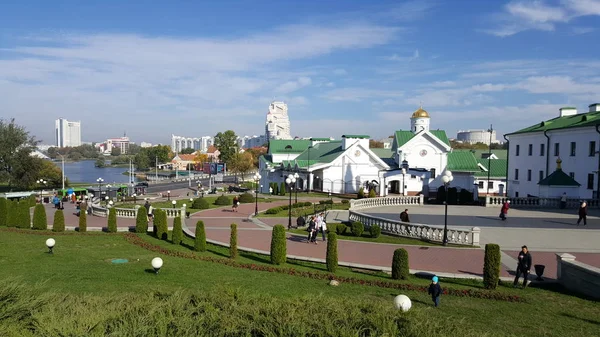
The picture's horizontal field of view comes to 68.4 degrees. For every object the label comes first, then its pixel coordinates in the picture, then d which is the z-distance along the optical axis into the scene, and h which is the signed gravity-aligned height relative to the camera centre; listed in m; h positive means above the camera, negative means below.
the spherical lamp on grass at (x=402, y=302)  7.81 -2.58
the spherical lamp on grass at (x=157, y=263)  13.26 -3.29
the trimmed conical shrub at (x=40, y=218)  23.70 -3.58
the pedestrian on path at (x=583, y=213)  23.53 -2.69
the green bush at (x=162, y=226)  20.88 -3.43
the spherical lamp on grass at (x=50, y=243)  16.42 -3.40
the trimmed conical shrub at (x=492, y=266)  11.89 -2.83
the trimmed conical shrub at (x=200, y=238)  17.30 -3.29
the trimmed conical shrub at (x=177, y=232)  19.02 -3.37
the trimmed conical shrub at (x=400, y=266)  12.91 -3.13
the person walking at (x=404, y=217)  22.20 -2.92
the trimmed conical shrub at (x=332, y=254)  13.80 -3.02
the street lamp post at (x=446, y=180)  18.30 -0.90
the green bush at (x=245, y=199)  39.09 -3.83
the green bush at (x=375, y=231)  20.41 -3.35
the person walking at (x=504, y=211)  24.98 -2.82
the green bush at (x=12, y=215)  24.75 -3.60
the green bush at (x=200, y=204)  33.81 -3.78
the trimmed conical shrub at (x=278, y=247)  15.06 -3.09
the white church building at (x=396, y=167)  47.12 -0.97
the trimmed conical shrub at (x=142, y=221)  22.41 -3.45
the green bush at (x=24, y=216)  24.41 -3.60
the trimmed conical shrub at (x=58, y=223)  23.00 -3.71
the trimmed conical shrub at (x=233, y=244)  15.85 -3.20
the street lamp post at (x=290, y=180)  25.47 -1.35
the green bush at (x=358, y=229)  20.75 -3.33
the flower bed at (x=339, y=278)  11.39 -3.56
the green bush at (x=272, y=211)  30.10 -3.73
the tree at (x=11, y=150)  56.34 +0.14
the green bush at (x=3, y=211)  25.12 -3.44
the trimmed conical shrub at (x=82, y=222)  22.89 -3.63
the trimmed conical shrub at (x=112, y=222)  22.62 -3.55
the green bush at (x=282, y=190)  46.35 -3.52
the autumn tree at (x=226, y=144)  89.41 +2.32
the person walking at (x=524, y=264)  12.10 -2.82
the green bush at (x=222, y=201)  36.69 -3.83
